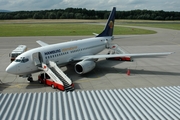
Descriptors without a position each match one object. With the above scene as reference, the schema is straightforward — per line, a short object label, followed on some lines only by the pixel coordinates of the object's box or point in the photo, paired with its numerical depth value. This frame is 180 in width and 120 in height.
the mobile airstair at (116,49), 36.40
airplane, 21.73
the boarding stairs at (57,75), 20.25
